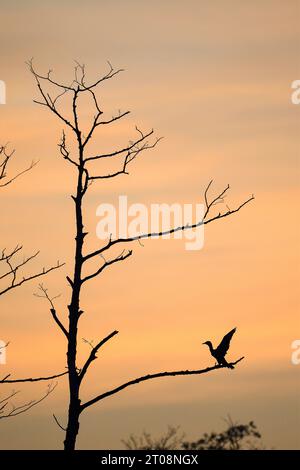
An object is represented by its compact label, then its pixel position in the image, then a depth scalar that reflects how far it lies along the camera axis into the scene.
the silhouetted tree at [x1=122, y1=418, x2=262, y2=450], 35.75
